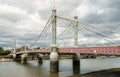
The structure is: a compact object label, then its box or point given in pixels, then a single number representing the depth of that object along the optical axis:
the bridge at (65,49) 52.09
